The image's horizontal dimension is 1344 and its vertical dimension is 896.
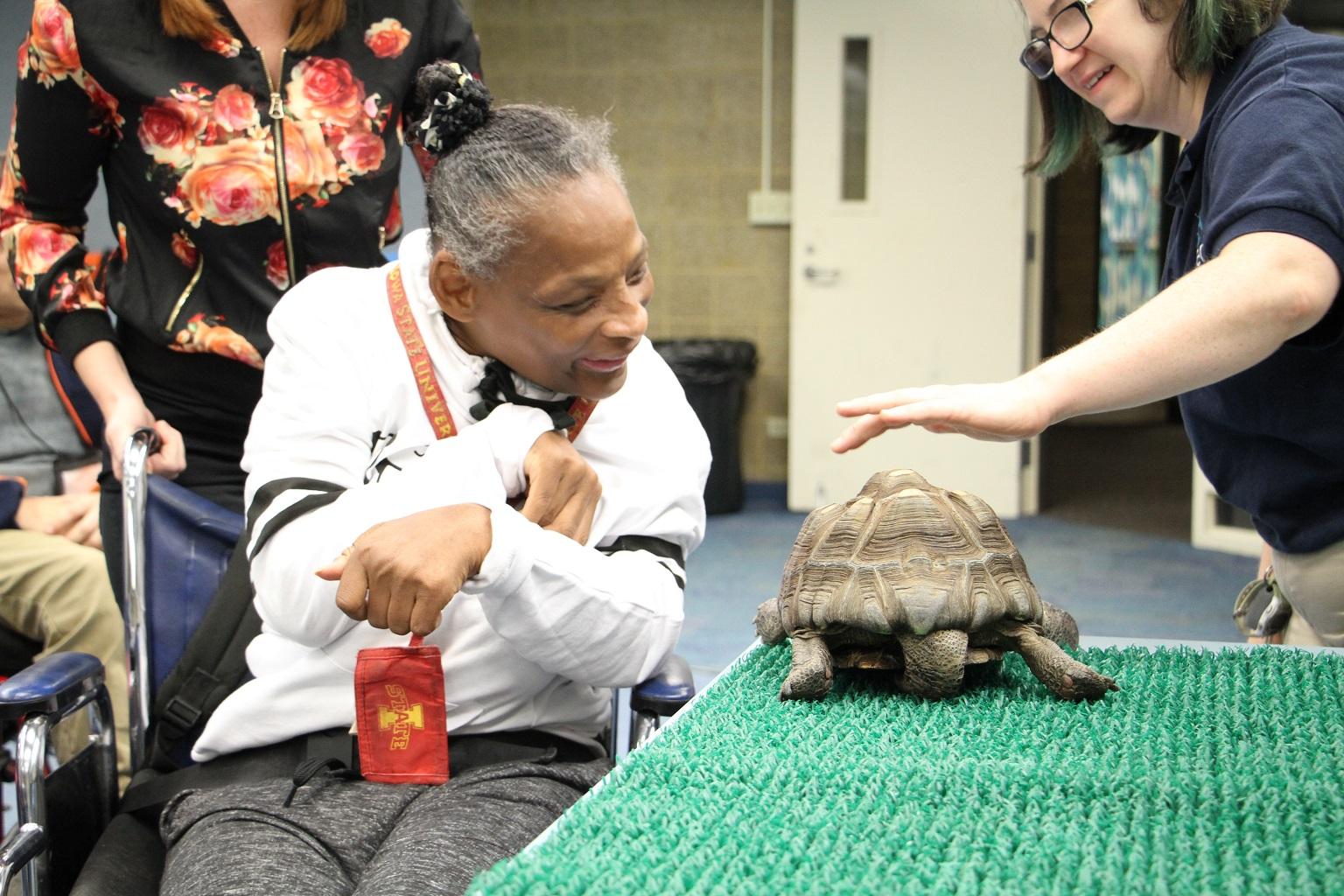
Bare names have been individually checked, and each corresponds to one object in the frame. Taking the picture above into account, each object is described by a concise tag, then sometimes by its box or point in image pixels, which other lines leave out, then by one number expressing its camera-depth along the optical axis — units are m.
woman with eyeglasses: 1.19
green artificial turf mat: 0.92
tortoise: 1.37
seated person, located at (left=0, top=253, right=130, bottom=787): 2.42
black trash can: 7.02
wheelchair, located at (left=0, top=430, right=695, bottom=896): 1.48
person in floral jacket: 1.82
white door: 6.54
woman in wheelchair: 1.30
